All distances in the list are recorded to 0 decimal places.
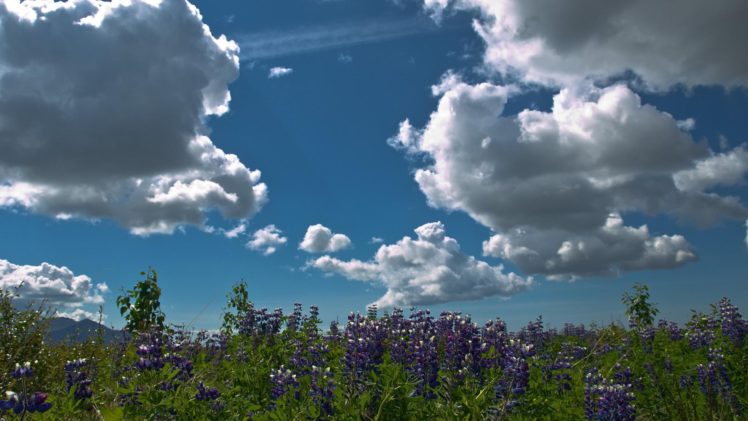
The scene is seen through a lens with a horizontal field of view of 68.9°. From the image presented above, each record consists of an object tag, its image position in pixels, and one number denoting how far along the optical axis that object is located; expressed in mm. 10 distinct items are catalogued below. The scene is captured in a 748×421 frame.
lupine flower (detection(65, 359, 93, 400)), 5512
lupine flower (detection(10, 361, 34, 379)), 4764
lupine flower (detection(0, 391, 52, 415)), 4293
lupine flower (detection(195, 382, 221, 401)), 5746
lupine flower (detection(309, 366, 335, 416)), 5258
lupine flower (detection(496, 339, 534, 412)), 5414
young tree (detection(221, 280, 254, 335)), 13524
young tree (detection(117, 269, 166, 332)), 14109
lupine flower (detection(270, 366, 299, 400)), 5957
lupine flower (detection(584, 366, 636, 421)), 5516
